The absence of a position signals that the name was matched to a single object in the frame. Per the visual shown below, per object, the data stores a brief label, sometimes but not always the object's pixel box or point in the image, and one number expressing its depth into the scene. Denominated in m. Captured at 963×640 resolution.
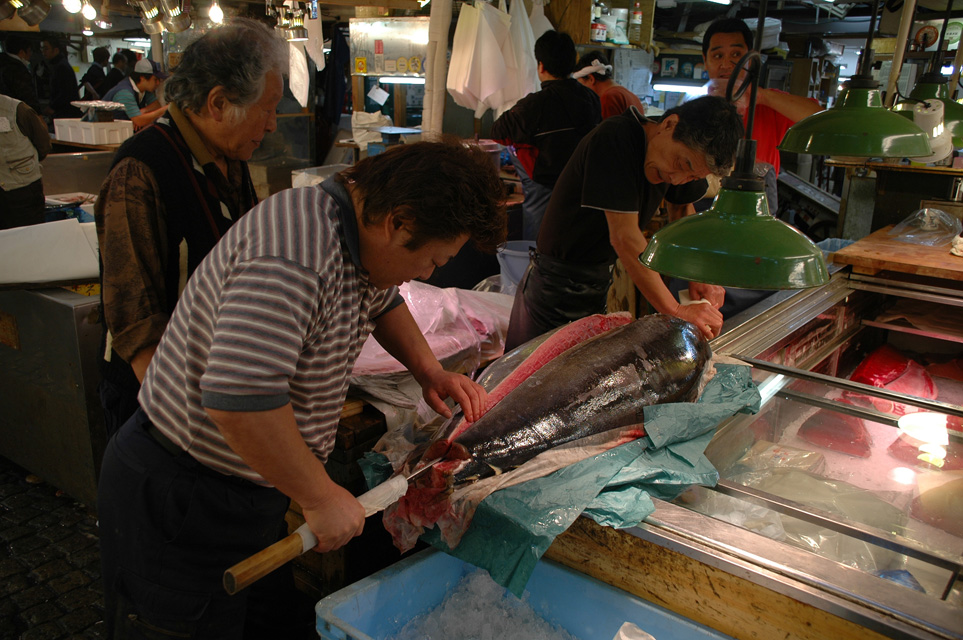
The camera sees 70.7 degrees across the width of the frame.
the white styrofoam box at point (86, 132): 7.67
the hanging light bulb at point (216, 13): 6.45
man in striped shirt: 1.31
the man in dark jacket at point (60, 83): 10.21
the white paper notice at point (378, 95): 8.09
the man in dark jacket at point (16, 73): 7.44
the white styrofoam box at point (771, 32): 8.35
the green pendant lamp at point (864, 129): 2.25
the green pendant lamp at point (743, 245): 1.51
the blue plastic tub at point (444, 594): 1.62
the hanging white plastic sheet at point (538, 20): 6.22
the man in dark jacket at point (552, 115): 4.82
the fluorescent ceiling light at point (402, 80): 6.96
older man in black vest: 1.93
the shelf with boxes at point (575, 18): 6.62
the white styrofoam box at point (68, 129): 7.90
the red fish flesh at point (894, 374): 3.28
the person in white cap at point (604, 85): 5.29
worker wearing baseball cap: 9.13
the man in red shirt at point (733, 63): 3.81
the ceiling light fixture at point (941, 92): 3.36
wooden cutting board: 3.58
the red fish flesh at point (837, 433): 2.60
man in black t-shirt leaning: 2.54
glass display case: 1.52
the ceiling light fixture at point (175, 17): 5.50
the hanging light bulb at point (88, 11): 6.75
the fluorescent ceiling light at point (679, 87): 13.72
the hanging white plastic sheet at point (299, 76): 6.53
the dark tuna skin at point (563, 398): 1.85
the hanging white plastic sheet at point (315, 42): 6.05
